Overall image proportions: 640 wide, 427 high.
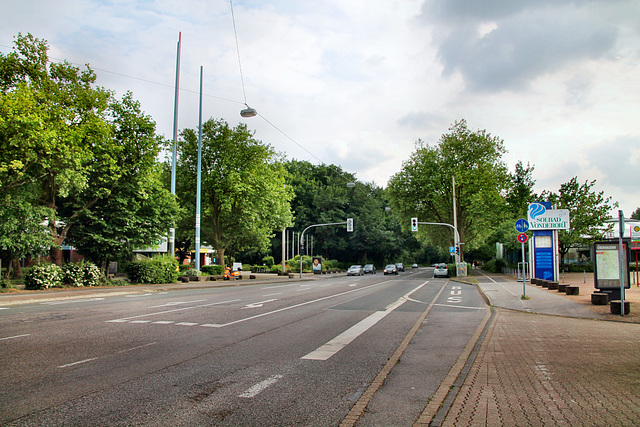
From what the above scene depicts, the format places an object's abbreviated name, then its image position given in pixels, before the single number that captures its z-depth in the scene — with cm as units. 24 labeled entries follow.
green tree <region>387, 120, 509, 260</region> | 5003
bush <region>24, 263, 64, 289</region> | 2156
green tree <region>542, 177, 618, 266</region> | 4414
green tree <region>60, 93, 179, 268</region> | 2542
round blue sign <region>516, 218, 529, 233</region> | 1875
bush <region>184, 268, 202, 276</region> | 3281
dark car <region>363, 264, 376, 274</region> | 6581
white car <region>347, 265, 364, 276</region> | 5592
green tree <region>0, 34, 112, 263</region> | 2017
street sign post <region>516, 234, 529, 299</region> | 1798
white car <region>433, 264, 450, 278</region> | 4584
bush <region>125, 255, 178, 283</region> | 2809
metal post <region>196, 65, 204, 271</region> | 3177
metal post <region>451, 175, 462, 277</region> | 4191
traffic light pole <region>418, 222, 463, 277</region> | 4191
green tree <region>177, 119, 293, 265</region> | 4009
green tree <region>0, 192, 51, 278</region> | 2075
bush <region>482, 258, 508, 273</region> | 5559
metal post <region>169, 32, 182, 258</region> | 3128
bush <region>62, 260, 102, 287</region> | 2392
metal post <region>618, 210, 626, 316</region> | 1158
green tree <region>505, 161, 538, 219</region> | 5269
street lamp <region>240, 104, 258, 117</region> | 2595
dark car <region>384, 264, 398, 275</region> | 5688
